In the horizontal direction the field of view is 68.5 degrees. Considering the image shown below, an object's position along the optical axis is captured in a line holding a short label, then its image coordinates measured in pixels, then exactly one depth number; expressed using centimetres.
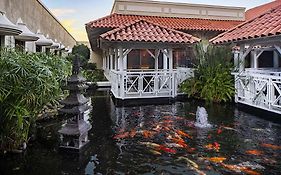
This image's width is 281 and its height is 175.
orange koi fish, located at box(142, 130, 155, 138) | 521
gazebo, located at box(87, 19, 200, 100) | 855
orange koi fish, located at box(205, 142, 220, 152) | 448
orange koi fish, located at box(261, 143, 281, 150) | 452
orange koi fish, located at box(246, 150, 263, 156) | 419
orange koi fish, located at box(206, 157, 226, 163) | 390
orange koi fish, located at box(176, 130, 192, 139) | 520
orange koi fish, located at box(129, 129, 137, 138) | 525
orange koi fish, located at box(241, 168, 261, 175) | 348
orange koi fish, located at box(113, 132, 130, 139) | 512
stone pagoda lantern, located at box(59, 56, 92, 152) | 438
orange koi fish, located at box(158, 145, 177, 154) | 434
